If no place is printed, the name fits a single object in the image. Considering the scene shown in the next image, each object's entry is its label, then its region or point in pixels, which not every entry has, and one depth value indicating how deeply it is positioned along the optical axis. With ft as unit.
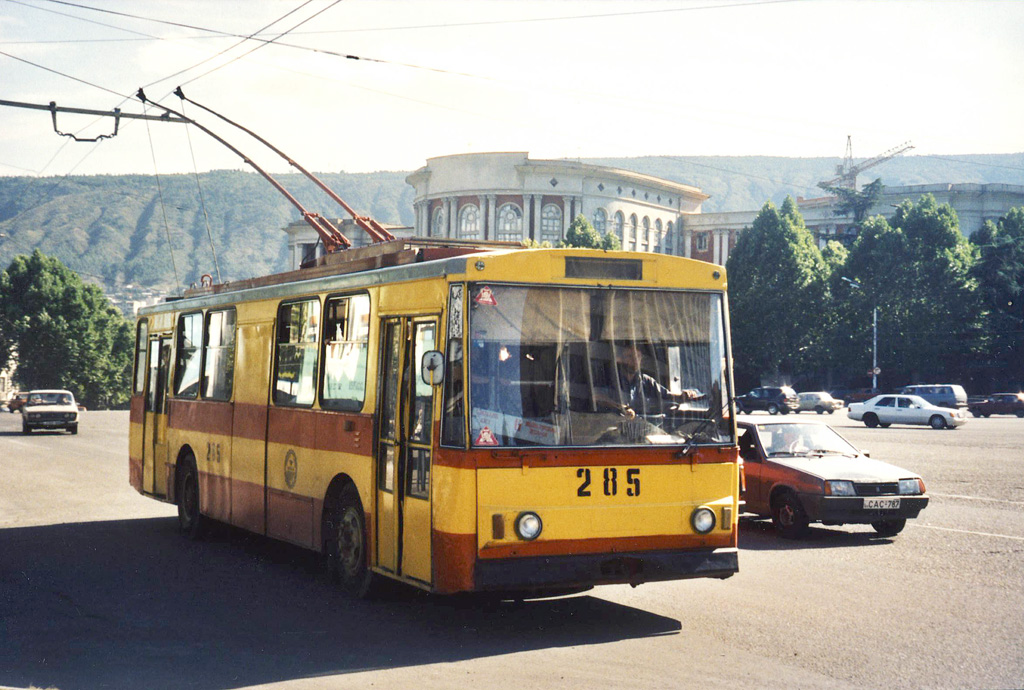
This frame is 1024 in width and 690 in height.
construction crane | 457.68
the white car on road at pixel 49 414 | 138.10
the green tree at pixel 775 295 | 245.86
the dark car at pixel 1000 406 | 203.21
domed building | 382.01
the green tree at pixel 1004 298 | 234.38
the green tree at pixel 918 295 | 236.43
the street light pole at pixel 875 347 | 238.89
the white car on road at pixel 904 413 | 153.06
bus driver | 26.99
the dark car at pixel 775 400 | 213.66
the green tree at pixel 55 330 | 291.99
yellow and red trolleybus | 26.02
